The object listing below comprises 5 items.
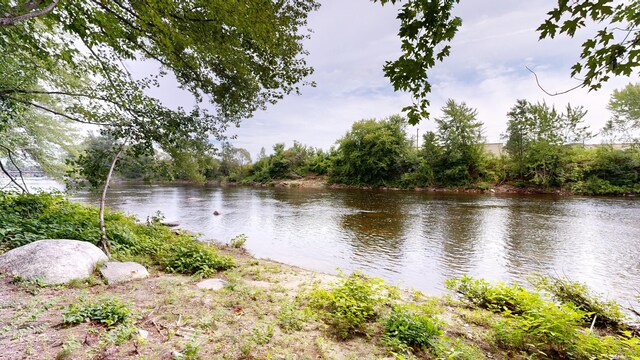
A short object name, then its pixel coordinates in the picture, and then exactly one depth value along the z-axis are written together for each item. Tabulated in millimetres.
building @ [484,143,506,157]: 36006
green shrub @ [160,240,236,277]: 5343
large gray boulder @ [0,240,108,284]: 3811
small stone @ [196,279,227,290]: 4449
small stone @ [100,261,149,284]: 4336
